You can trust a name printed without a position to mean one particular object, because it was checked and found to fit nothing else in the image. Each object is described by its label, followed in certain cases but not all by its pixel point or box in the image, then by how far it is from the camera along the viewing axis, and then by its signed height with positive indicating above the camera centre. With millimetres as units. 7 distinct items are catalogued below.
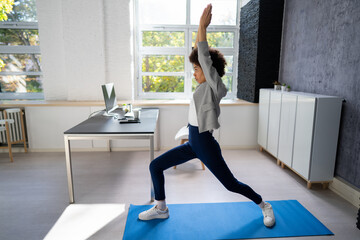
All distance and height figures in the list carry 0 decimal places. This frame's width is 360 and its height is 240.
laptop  2826 -299
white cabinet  2529 -628
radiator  3805 -835
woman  1676 -353
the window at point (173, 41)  4398 +630
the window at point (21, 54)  4195 +352
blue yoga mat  1947 -1241
